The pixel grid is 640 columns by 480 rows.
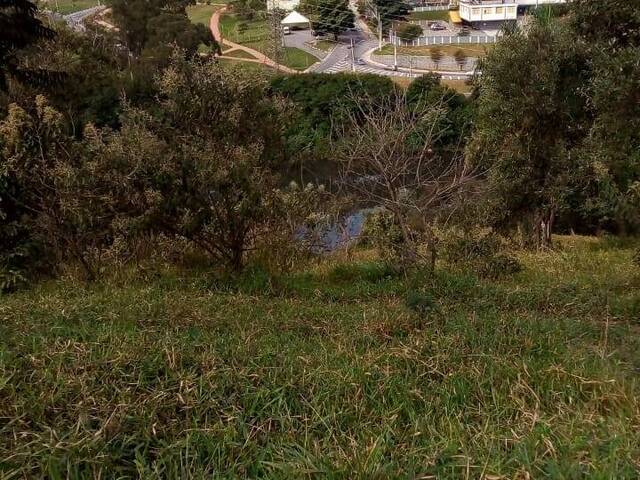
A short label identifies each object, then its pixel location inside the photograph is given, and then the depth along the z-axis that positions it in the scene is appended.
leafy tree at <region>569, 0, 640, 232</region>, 7.02
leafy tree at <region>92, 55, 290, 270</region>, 6.83
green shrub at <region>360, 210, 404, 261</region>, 9.45
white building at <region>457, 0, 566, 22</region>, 56.34
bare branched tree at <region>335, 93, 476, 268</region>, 8.00
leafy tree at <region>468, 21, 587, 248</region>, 10.61
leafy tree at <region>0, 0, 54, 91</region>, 7.58
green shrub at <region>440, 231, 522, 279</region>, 9.10
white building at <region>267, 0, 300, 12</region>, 62.94
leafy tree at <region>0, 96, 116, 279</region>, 6.88
